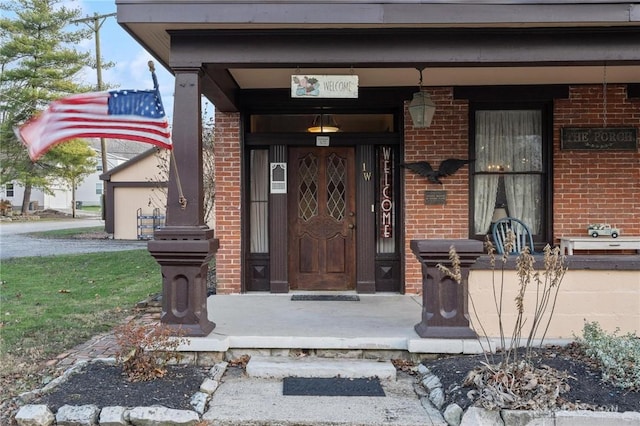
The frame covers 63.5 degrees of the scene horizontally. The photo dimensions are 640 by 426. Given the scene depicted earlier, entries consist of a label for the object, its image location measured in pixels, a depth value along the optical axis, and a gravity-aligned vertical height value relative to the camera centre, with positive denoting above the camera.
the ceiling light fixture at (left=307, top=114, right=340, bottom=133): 7.05 +1.14
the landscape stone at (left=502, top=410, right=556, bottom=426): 3.32 -1.37
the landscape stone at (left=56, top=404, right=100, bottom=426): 3.36 -1.36
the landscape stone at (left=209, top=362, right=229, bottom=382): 4.16 -1.35
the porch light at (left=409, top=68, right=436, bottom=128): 5.86 +1.11
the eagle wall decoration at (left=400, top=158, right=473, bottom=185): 6.84 +0.52
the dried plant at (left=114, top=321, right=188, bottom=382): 3.95 -1.12
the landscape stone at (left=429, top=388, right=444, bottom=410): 3.65 -1.38
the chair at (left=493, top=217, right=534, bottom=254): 6.69 -0.34
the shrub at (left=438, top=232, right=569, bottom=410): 3.42 -1.21
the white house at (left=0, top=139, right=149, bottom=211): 40.25 +1.41
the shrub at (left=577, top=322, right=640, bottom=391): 3.71 -1.16
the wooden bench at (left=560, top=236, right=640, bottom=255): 6.52 -0.49
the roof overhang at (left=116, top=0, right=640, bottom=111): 4.62 +1.63
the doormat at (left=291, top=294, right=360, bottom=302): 6.48 -1.16
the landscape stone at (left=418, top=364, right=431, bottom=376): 4.23 -1.36
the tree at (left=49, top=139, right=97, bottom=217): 25.81 +2.50
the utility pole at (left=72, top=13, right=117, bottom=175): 21.73 +7.76
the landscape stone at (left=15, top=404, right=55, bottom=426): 3.34 -1.35
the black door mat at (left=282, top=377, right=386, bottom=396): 3.91 -1.41
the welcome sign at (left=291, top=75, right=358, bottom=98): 5.04 +1.18
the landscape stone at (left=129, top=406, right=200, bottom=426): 3.37 -1.37
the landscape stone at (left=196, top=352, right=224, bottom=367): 4.52 -1.32
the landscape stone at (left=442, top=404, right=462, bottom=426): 3.41 -1.39
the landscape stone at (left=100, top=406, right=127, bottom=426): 3.36 -1.36
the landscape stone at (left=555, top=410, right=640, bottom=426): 3.30 -1.37
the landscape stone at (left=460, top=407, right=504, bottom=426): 3.35 -1.38
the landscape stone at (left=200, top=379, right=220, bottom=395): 3.85 -1.35
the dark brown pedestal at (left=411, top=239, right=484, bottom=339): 4.57 -0.79
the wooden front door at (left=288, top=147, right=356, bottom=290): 7.07 -0.19
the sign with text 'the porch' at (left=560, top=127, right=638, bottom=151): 6.79 +0.88
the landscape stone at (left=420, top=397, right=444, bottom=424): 3.48 -1.43
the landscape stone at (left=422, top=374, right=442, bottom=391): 3.91 -1.36
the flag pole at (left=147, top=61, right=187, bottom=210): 4.64 +0.18
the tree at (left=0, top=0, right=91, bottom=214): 24.61 +7.22
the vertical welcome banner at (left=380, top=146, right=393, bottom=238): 7.07 +0.17
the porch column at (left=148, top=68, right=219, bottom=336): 4.60 -0.22
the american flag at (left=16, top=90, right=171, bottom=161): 4.20 +0.73
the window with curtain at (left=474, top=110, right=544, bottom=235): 7.02 +0.43
